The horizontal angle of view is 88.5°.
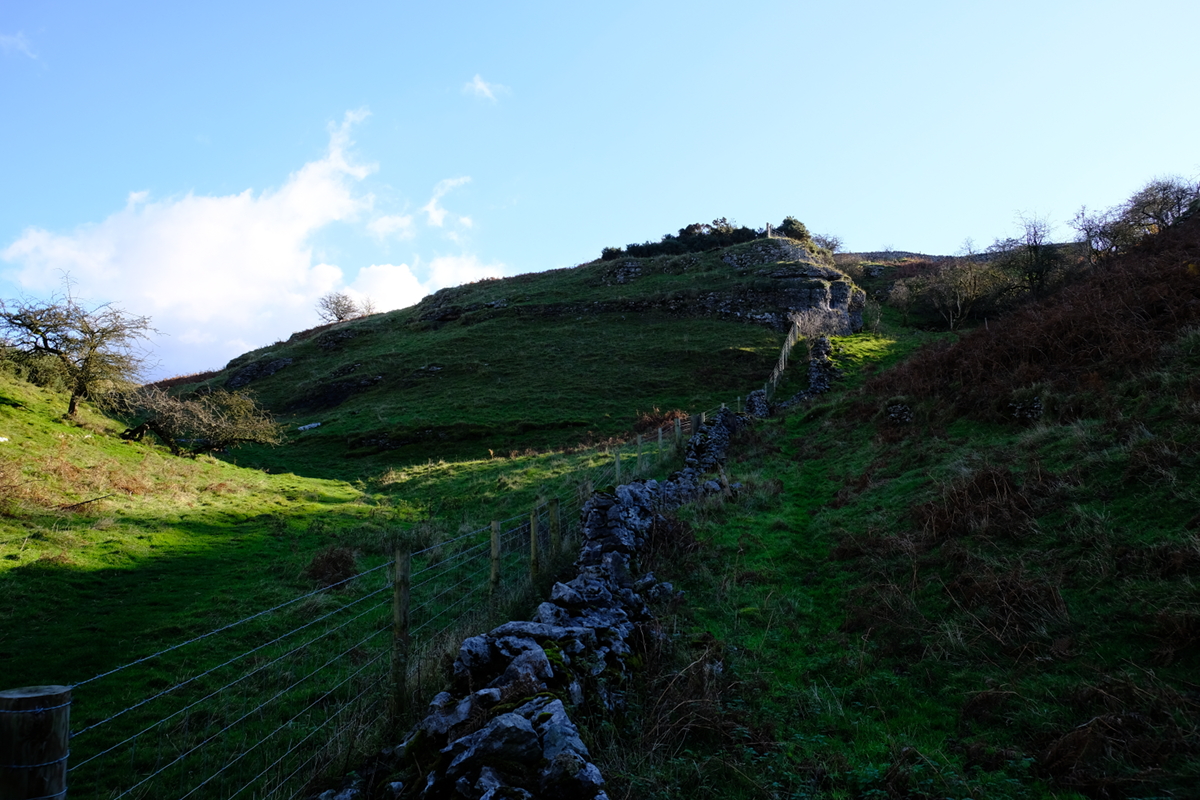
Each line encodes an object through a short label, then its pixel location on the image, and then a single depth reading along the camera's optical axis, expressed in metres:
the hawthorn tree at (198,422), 25.27
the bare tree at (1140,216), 31.73
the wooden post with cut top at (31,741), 2.71
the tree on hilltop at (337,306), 94.88
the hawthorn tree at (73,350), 23.50
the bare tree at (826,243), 79.19
